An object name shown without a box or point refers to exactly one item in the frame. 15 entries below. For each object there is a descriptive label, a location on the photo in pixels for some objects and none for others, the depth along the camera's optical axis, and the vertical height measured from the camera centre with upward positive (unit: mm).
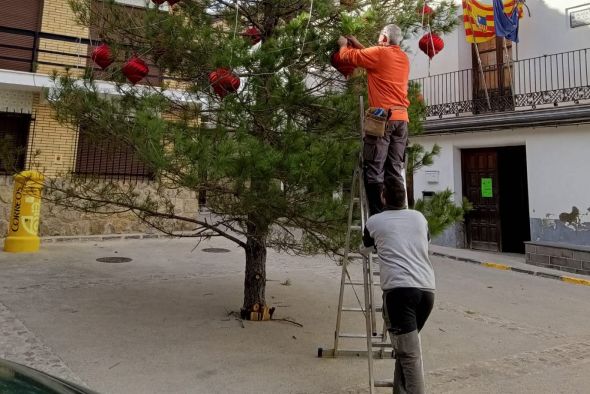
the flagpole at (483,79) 12276 +4395
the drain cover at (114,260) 9307 -839
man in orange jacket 3729 +1191
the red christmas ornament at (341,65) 3930 +1497
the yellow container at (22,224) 9641 -121
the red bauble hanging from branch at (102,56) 4348 +1665
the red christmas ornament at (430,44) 4562 +1982
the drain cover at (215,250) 11238 -678
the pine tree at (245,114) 3643 +1149
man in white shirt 3105 -371
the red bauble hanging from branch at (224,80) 3674 +1236
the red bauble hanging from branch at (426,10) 4976 +2558
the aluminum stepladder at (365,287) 3416 -491
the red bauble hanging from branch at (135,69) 4031 +1430
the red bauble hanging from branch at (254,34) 5098 +2310
